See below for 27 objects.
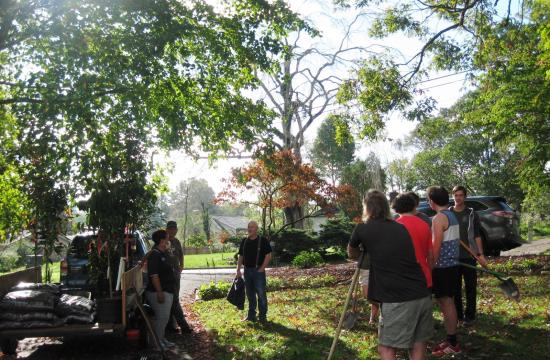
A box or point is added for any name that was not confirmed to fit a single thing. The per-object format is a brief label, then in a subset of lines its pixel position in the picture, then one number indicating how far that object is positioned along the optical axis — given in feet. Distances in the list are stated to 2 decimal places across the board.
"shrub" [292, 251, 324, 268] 68.23
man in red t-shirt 14.34
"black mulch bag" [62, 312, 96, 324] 23.06
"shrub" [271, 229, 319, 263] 85.87
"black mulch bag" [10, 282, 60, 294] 24.67
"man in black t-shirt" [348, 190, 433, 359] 13.12
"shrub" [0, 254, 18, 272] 113.07
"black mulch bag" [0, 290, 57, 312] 22.84
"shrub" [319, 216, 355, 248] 88.22
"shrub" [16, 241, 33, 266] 122.62
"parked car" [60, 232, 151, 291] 37.60
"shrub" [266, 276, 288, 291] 46.82
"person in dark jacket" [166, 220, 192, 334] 28.94
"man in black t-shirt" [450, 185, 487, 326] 22.48
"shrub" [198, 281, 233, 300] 44.78
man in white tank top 18.51
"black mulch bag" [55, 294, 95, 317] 23.30
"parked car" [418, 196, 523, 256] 49.03
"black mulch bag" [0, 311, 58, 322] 22.72
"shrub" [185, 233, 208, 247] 173.10
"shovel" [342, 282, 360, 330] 15.72
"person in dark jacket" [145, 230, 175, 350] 23.40
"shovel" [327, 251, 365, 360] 13.41
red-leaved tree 71.15
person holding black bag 29.04
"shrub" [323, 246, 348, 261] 84.04
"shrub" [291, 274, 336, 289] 45.50
